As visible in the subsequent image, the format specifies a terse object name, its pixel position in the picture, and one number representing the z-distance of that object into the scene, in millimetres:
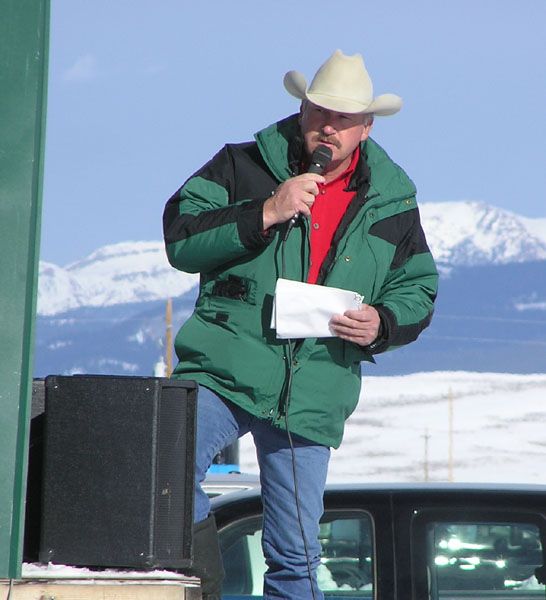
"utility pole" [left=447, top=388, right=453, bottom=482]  118716
